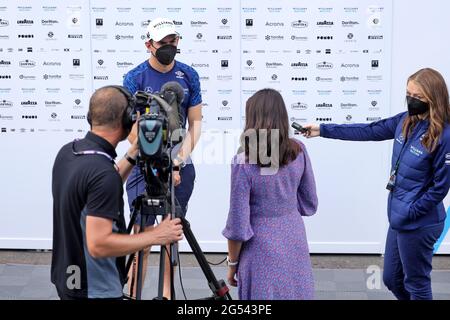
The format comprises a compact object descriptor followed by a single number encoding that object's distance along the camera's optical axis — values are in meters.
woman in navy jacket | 4.38
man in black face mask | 4.76
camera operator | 3.33
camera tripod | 3.64
